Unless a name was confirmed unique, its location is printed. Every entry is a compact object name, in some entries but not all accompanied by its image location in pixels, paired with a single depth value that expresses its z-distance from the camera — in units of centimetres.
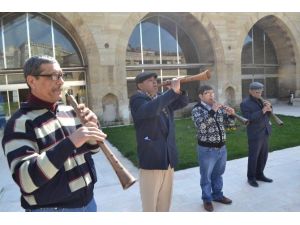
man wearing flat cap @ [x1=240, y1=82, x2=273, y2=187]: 420
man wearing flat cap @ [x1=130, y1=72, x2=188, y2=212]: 288
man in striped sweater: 150
